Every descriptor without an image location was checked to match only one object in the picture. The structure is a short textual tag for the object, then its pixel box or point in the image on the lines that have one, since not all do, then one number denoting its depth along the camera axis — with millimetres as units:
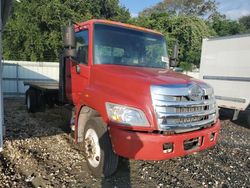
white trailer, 5558
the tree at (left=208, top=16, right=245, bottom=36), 19784
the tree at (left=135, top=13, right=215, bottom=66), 15823
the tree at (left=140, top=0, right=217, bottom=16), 24154
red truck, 2560
